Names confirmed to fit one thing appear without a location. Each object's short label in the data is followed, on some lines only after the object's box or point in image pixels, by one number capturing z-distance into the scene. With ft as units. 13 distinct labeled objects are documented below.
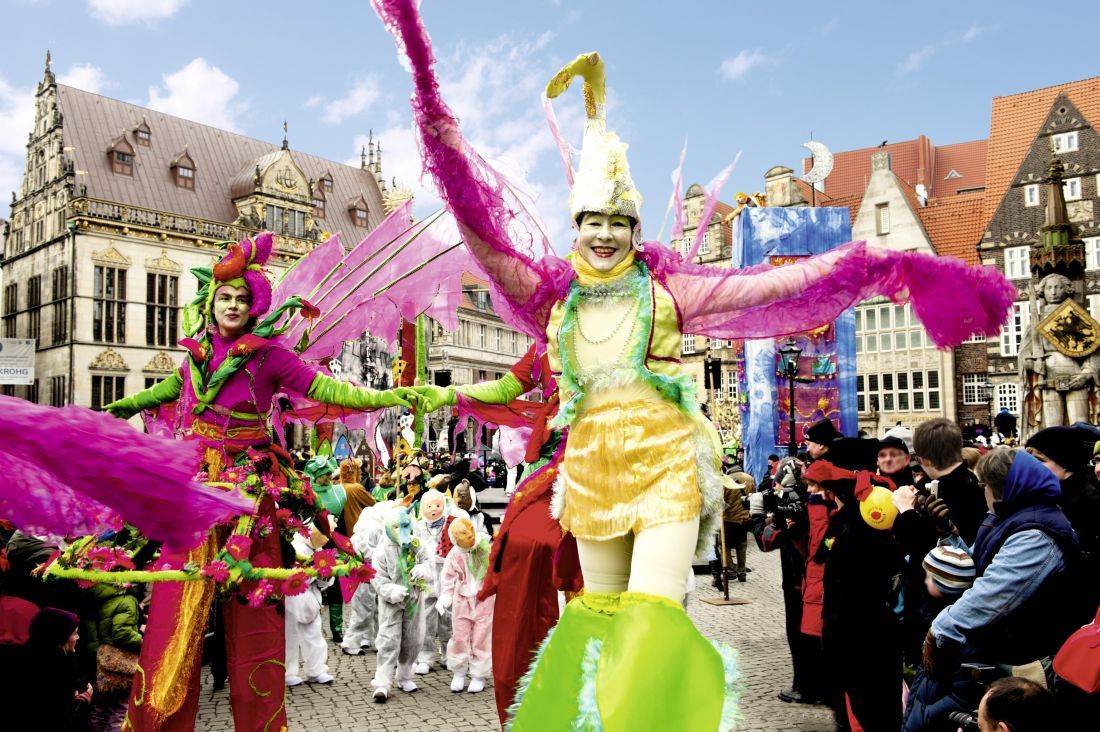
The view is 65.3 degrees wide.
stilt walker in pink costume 12.80
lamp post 54.11
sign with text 101.04
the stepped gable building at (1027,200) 112.16
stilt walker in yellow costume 9.11
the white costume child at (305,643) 25.38
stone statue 55.72
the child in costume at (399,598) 24.38
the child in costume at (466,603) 24.79
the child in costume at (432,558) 27.09
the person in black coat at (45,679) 11.86
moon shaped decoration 85.90
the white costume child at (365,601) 26.81
